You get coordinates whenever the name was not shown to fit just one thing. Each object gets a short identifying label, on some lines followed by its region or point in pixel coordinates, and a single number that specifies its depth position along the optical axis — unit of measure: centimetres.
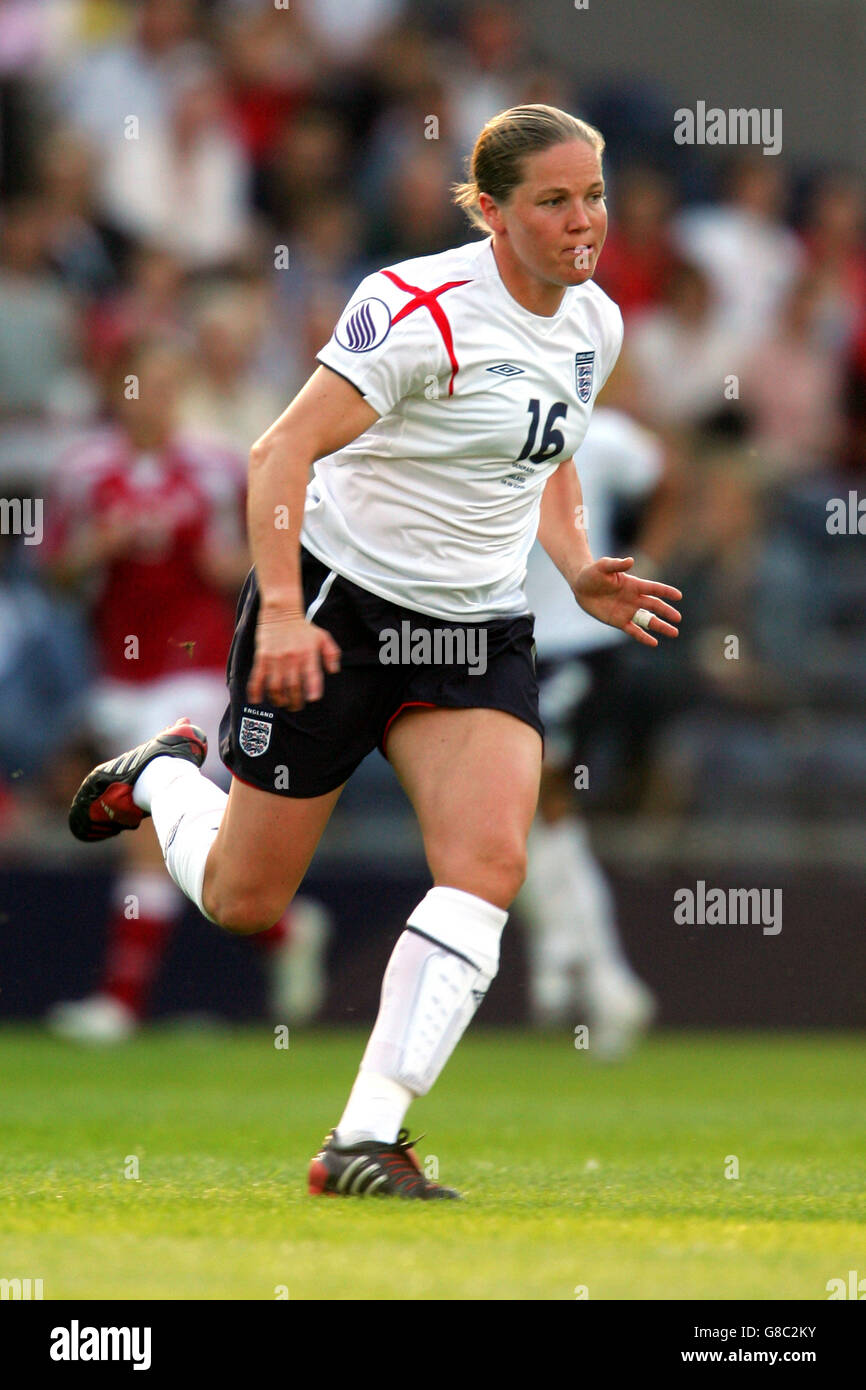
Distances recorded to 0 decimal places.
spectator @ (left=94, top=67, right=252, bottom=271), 1183
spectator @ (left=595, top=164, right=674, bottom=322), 1206
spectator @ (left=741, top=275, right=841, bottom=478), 1196
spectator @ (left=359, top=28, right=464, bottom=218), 1216
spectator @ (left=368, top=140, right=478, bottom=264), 1184
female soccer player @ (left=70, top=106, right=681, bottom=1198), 442
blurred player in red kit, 928
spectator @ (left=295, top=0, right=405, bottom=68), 1278
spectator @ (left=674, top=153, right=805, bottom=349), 1218
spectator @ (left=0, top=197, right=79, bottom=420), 1105
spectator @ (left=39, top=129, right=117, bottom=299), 1141
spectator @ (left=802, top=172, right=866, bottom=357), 1209
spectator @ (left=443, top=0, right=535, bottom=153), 1261
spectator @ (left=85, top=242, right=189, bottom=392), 1095
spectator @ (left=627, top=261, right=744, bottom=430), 1186
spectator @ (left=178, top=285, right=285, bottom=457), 1043
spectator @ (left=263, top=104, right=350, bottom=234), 1201
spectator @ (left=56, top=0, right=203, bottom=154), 1201
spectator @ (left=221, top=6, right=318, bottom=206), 1230
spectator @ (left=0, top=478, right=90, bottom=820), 1016
